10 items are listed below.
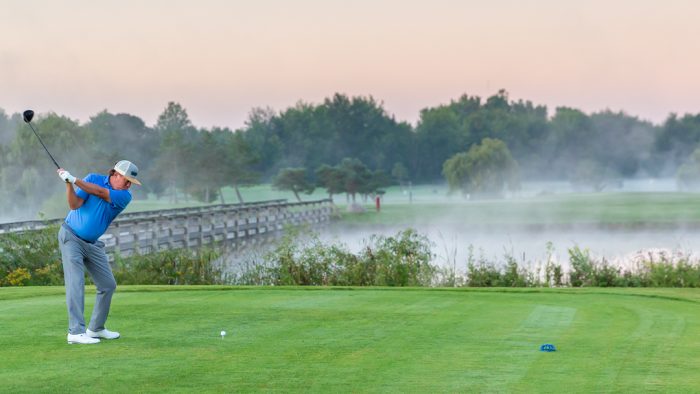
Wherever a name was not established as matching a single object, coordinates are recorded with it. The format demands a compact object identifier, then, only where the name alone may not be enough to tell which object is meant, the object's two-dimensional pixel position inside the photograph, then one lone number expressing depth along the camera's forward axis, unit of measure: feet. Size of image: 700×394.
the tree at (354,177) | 348.59
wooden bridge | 126.52
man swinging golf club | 38.58
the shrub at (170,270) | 79.30
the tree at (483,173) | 374.02
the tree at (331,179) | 348.79
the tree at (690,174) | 382.46
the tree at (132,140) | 374.22
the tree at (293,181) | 355.56
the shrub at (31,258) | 75.61
